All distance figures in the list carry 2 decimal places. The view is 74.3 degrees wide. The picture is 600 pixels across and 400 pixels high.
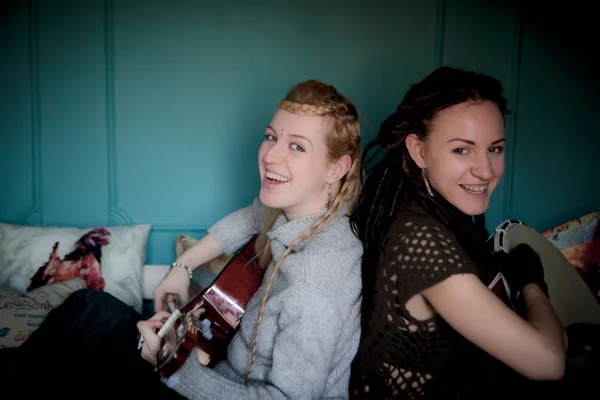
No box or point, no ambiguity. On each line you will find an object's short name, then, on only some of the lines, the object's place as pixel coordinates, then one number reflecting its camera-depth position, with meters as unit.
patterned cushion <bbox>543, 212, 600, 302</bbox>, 2.11
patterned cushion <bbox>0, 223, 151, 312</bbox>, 2.10
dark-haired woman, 1.07
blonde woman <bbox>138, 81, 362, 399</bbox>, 1.15
